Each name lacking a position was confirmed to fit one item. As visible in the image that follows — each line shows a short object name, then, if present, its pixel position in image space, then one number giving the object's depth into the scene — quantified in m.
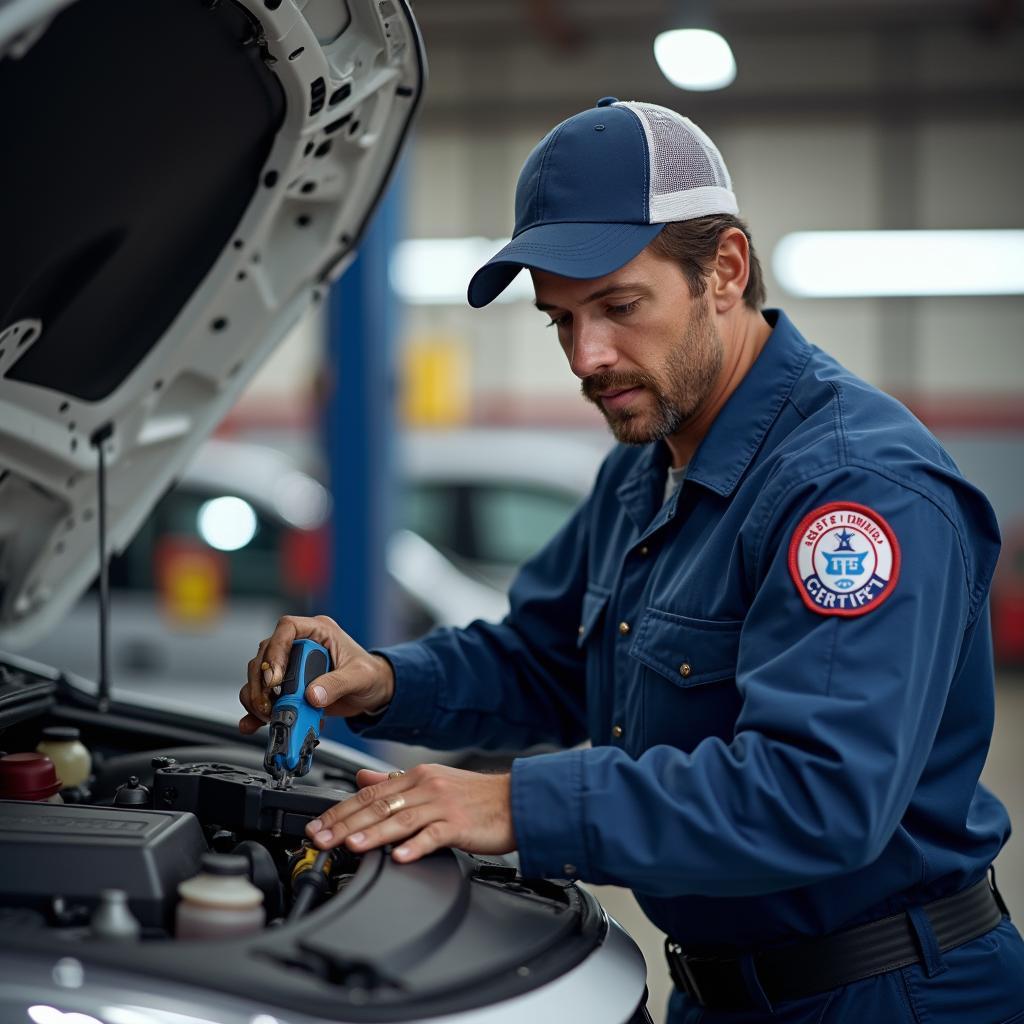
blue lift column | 4.08
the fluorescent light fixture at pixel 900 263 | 9.39
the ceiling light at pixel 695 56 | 4.40
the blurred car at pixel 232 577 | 4.85
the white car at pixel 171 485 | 1.11
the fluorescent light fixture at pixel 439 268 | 10.10
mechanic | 1.20
